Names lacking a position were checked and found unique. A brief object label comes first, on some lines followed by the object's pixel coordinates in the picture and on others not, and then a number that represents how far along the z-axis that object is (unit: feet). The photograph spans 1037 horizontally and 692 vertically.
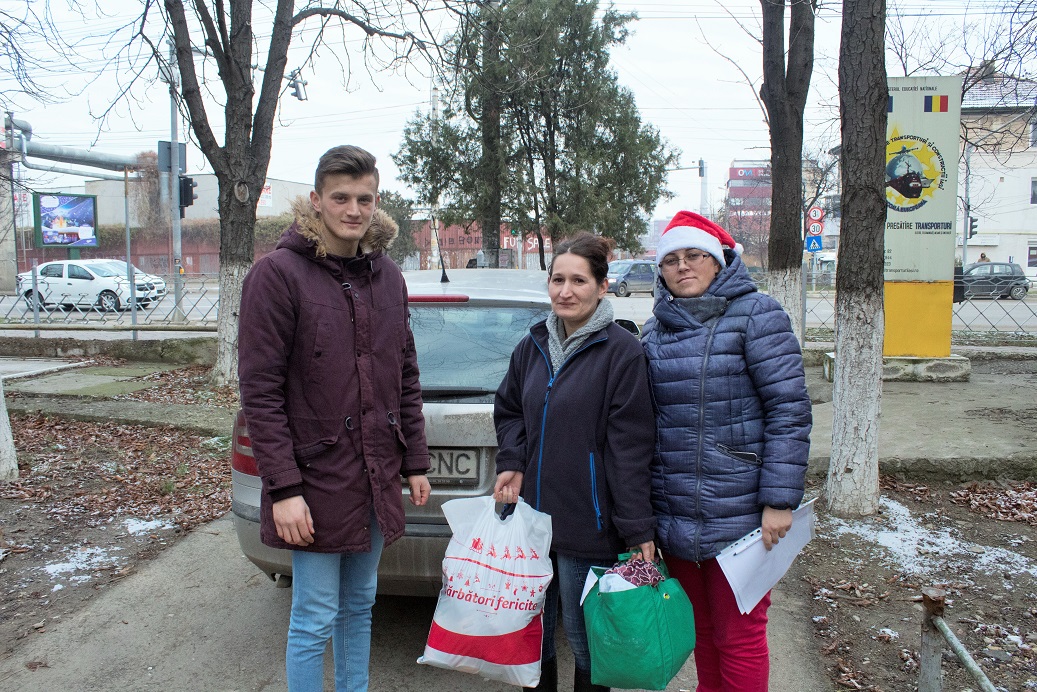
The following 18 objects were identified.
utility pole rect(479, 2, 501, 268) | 66.03
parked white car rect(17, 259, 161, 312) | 75.25
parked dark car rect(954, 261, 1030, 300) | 85.46
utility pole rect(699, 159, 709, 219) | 151.33
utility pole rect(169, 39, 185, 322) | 45.68
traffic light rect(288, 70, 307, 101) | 32.17
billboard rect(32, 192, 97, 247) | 103.55
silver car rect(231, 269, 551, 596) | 9.93
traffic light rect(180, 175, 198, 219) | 49.19
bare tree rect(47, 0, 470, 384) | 27.58
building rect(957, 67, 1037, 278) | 146.10
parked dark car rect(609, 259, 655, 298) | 107.55
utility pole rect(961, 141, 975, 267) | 102.78
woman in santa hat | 7.26
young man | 6.97
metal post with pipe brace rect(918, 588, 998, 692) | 8.19
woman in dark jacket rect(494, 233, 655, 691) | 7.50
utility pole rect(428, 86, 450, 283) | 68.69
